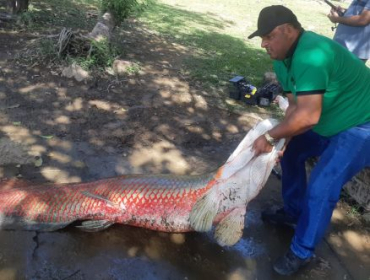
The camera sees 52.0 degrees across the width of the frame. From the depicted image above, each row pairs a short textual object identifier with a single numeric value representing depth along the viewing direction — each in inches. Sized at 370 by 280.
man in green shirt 101.0
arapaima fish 124.2
